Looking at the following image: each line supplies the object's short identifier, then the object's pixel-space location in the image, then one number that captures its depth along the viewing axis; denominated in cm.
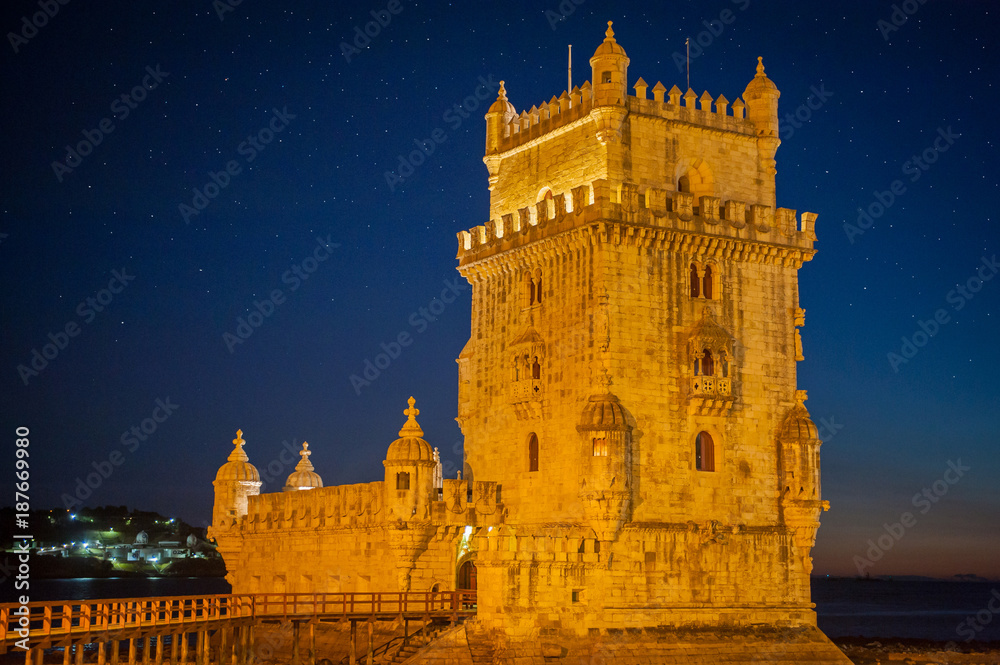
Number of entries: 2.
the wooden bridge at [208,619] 3550
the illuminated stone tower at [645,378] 4341
